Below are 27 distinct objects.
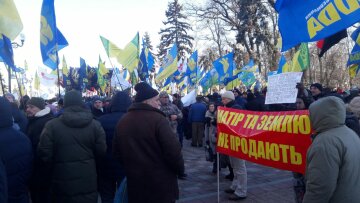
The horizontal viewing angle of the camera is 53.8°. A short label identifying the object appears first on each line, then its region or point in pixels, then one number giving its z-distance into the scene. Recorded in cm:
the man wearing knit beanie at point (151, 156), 354
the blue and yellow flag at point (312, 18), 357
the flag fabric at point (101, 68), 2131
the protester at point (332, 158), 260
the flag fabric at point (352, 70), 884
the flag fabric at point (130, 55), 1209
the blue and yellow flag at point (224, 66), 1748
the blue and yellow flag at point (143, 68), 1484
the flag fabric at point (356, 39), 623
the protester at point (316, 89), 754
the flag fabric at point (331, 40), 491
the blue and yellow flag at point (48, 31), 664
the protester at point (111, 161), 490
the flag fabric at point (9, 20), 568
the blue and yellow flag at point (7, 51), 594
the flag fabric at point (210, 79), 1928
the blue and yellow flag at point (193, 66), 1993
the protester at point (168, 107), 900
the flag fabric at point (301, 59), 863
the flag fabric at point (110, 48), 1408
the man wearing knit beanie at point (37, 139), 434
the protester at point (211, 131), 779
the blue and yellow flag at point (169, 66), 1395
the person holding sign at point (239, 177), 624
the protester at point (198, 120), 1245
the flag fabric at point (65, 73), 2342
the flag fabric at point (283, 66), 1159
